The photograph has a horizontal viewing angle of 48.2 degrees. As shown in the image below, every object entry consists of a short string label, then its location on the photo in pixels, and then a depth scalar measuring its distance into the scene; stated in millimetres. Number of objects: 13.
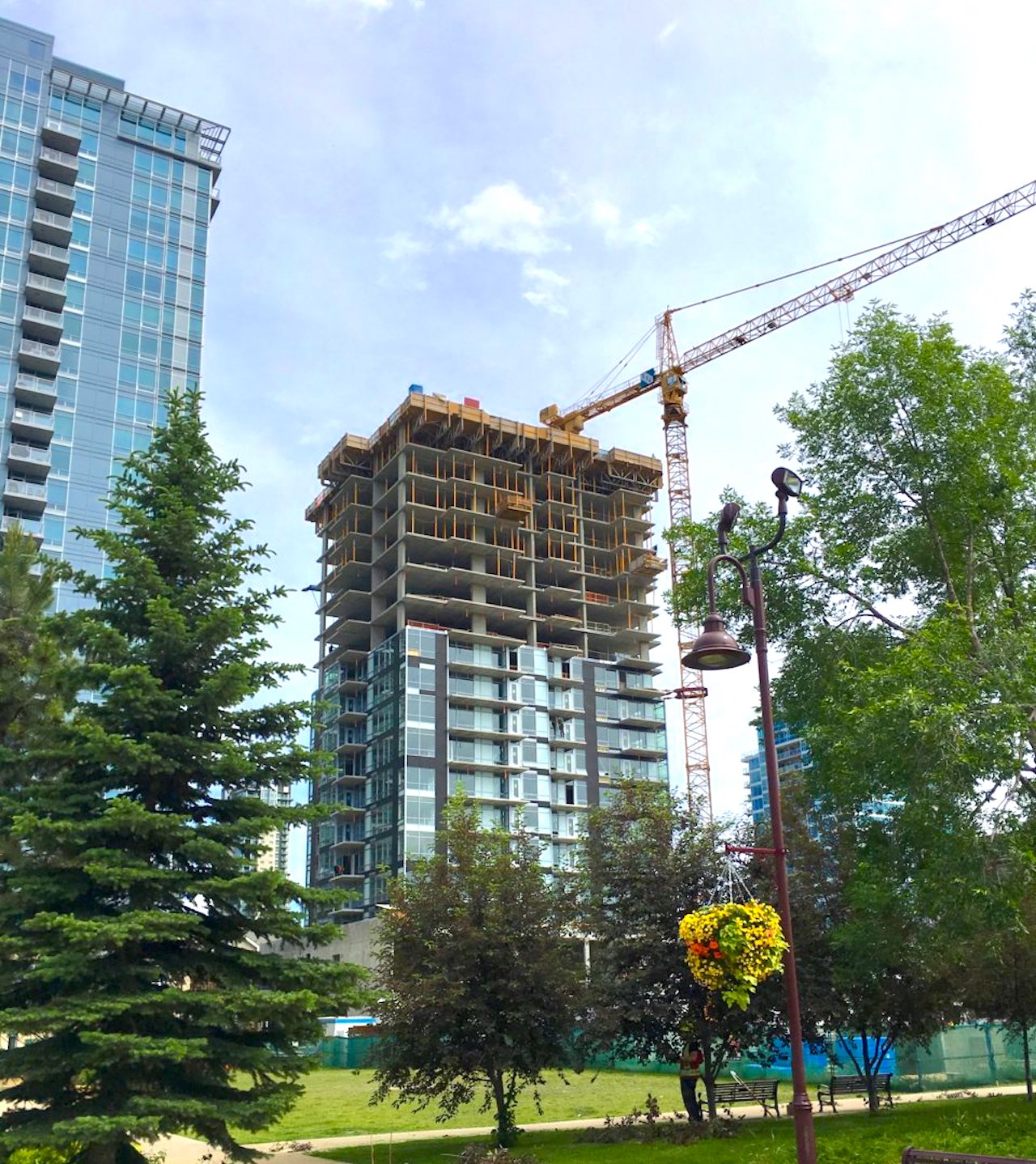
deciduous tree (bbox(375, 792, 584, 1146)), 24078
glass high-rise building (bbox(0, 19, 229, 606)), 90250
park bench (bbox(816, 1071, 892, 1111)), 32219
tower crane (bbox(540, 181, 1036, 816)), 115750
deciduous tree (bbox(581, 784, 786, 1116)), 26078
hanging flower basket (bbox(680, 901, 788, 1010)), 14086
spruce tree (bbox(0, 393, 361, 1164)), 17125
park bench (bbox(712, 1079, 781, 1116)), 29516
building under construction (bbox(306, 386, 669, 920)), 101750
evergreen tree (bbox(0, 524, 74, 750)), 21453
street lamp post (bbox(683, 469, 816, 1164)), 12969
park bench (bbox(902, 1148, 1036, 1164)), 13093
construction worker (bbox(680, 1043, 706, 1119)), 26547
